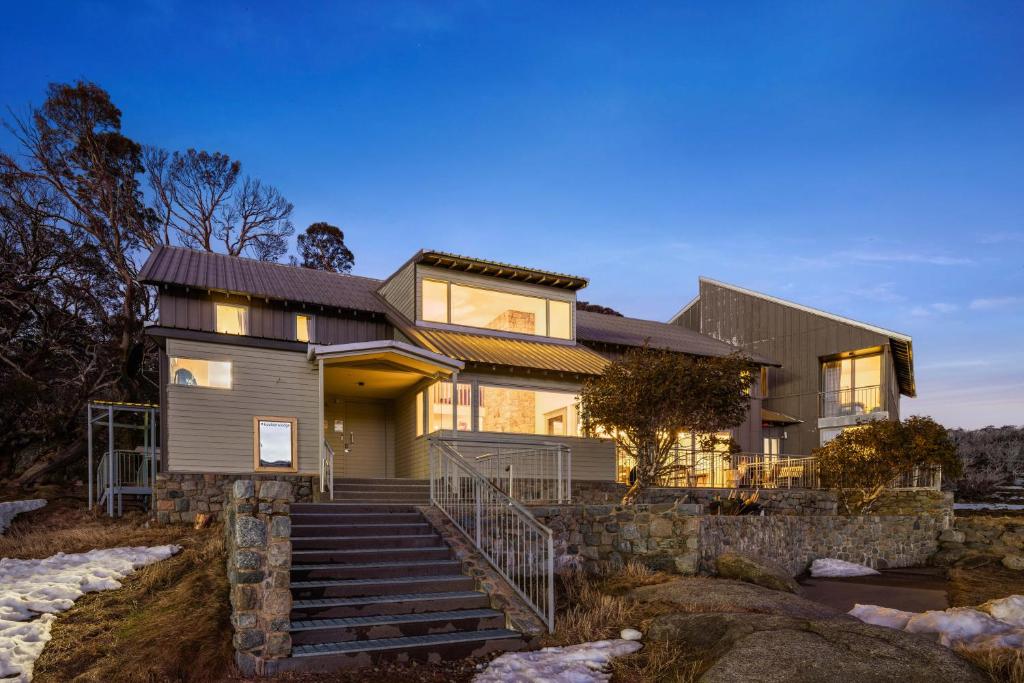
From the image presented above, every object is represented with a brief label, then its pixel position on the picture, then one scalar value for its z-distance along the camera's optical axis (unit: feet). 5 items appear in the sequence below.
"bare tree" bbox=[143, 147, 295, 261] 87.97
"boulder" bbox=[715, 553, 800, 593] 35.65
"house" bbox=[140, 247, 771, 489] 46.75
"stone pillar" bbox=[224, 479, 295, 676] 21.59
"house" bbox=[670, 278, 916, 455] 78.28
